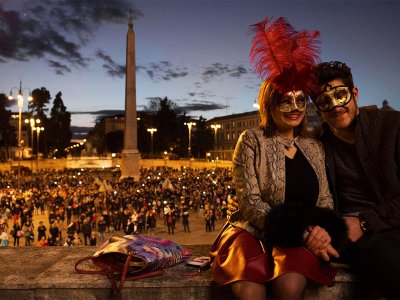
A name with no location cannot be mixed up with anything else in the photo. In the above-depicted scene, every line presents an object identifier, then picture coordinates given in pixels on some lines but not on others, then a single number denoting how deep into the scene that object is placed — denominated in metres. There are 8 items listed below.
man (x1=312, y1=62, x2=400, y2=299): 2.80
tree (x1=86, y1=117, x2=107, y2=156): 124.50
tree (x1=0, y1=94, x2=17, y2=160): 75.75
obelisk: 40.28
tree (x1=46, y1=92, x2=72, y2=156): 83.12
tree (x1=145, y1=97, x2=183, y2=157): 83.75
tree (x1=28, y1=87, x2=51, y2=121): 81.19
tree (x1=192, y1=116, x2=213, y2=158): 85.94
